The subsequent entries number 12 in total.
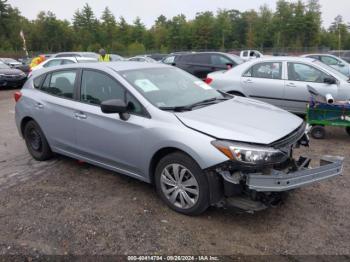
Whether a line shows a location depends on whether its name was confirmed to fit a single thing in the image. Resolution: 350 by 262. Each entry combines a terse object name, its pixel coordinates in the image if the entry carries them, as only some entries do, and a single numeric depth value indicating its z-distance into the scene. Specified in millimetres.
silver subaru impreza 3404
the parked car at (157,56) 28781
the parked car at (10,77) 16047
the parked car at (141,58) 22625
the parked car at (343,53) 31359
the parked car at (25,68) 20450
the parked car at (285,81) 7391
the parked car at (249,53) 30678
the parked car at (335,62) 14977
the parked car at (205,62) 13147
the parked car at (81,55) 18412
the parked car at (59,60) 14148
